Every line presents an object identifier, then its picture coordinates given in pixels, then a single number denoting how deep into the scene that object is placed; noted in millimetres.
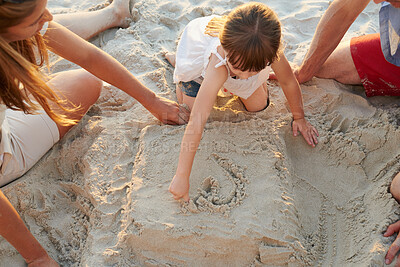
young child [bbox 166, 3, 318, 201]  1554
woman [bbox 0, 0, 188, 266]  1267
